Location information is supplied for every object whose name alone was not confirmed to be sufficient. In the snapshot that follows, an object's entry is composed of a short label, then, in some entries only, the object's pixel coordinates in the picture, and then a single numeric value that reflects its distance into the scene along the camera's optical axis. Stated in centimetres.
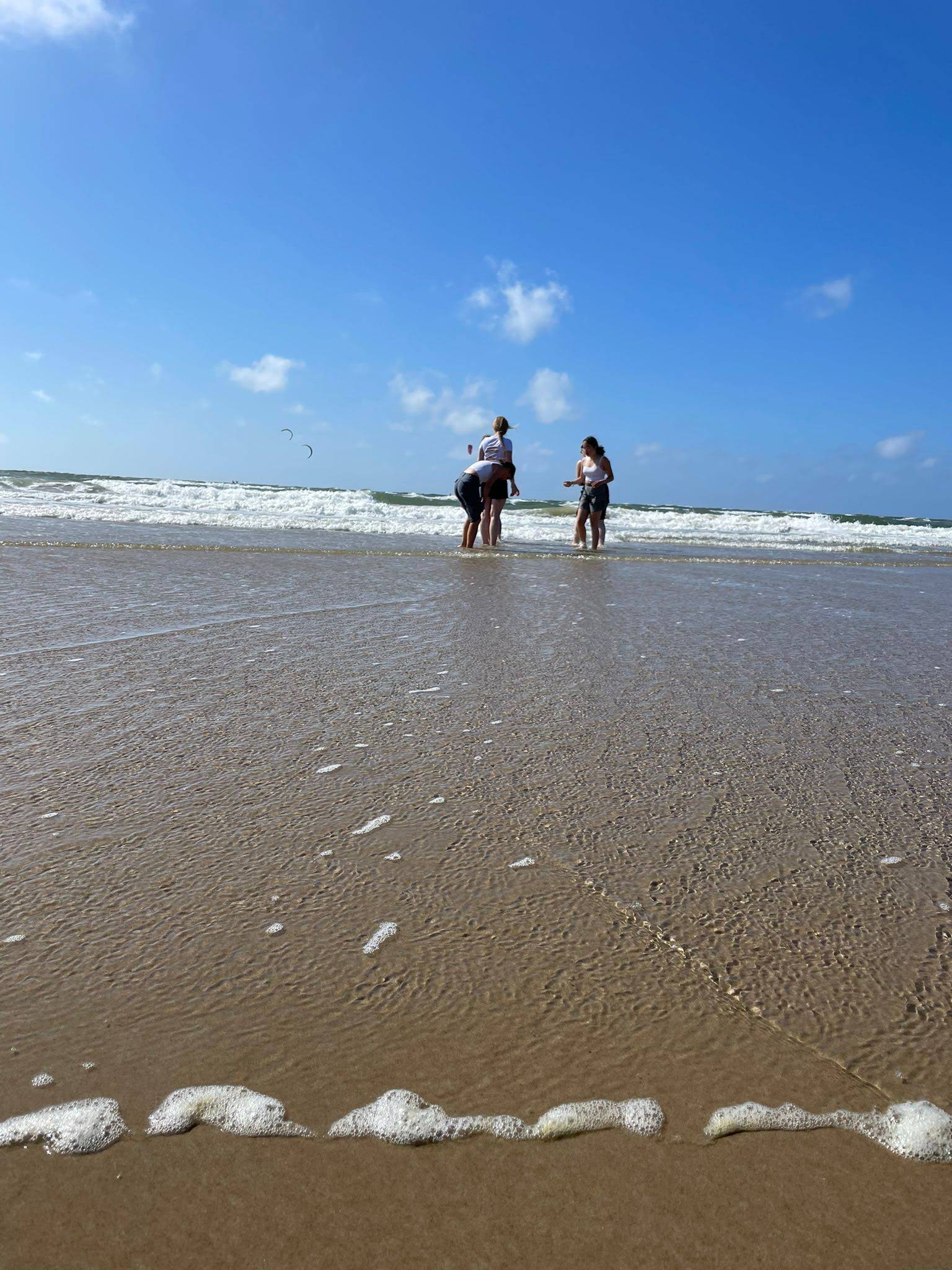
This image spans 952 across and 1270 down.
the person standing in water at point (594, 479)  1093
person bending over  1023
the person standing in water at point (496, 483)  1026
